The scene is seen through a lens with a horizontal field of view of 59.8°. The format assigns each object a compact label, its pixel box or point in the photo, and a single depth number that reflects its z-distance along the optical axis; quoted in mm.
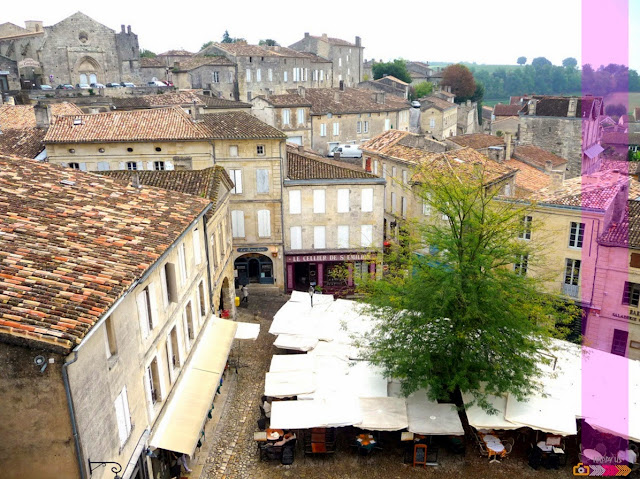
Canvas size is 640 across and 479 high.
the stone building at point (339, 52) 89500
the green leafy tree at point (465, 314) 16109
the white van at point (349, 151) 40228
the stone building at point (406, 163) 30375
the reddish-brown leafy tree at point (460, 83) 93562
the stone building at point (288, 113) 49062
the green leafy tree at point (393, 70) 94312
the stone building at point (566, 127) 53969
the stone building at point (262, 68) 68000
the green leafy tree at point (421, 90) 88188
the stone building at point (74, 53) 64875
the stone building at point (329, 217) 29484
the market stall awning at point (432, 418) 15539
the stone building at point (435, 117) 67750
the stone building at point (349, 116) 52812
